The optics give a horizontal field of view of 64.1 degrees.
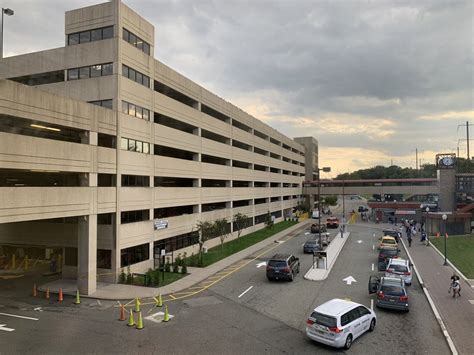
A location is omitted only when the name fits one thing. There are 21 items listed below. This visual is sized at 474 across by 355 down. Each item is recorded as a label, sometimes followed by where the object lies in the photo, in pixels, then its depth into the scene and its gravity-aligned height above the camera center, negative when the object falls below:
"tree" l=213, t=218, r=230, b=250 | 40.68 -4.43
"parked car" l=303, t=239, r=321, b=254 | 40.06 -6.35
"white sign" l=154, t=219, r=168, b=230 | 33.18 -3.23
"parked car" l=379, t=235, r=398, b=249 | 38.33 -5.77
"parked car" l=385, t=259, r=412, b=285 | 25.98 -5.82
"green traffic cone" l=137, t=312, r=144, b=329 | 18.20 -6.55
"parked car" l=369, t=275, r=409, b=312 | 20.48 -5.89
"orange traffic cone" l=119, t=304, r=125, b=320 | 19.53 -6.58
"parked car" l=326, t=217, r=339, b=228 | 64.75 -6.28
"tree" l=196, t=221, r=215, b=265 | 38.16 -4.40
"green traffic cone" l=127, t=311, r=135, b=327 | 18.56 -6.62
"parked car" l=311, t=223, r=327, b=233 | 56.87 -6.16
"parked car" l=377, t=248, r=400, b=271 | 31.25 -5.94
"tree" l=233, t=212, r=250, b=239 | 49.88 -4.68
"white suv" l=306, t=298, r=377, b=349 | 15.45 -5.76
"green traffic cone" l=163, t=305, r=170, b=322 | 19.30 -6.65
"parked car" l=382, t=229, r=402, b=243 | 49.19 -5.98
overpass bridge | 81.00 +0.06
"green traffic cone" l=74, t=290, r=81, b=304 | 22.81 -6.74
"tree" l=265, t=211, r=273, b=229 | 59.91 -5.52
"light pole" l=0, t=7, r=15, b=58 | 26.33 +12.25
